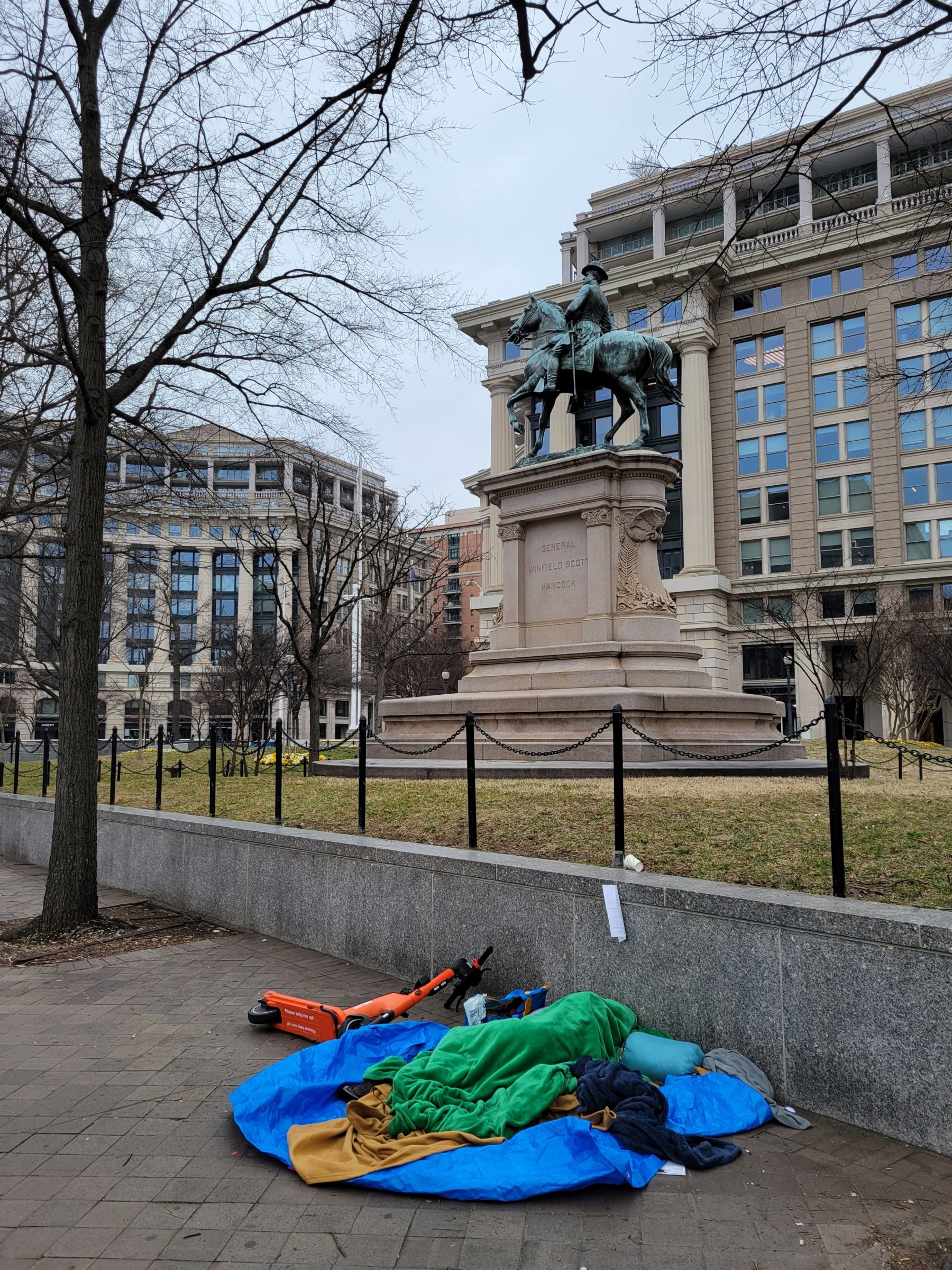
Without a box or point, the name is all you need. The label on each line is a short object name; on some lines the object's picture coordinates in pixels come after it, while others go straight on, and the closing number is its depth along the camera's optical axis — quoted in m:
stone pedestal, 13.58
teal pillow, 4.65
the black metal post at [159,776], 11.81
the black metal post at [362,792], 8.45
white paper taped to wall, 5.40
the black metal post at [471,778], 7.35
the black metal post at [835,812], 5.00
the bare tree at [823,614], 44.16
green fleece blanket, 4.18
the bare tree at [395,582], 29.31
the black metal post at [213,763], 10.58
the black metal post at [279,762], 8.89
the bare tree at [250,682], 29.14
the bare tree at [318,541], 21.14
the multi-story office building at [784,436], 50.34
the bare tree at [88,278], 8.34
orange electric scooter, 5.50
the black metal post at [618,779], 6.42
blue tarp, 3.73
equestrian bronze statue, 16.55
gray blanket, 4.57
